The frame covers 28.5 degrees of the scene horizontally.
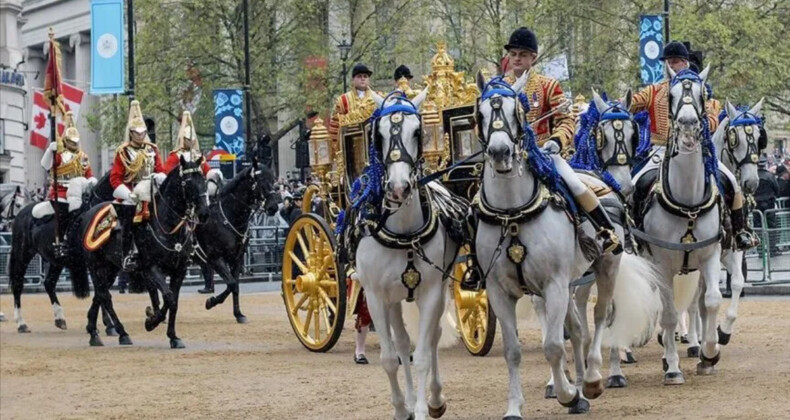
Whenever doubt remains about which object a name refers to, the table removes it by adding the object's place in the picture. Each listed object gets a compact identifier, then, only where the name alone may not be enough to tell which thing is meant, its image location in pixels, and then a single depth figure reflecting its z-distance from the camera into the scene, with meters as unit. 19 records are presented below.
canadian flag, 35.35
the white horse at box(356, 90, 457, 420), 10.20
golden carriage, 14.02
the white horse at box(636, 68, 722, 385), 12.40
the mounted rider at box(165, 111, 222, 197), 18.31
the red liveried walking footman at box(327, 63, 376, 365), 14.70
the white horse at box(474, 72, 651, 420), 10.13
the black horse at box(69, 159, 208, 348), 18.16
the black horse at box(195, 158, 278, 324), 21.80
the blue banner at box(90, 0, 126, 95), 28.78
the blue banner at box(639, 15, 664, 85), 32.16
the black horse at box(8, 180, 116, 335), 21.12
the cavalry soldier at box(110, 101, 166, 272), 18.86
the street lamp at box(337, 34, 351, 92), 47.26
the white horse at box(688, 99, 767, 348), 15.84
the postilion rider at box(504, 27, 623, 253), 10.76
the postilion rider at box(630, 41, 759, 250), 13.57
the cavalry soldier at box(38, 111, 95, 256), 21.19
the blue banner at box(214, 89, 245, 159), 34.97
